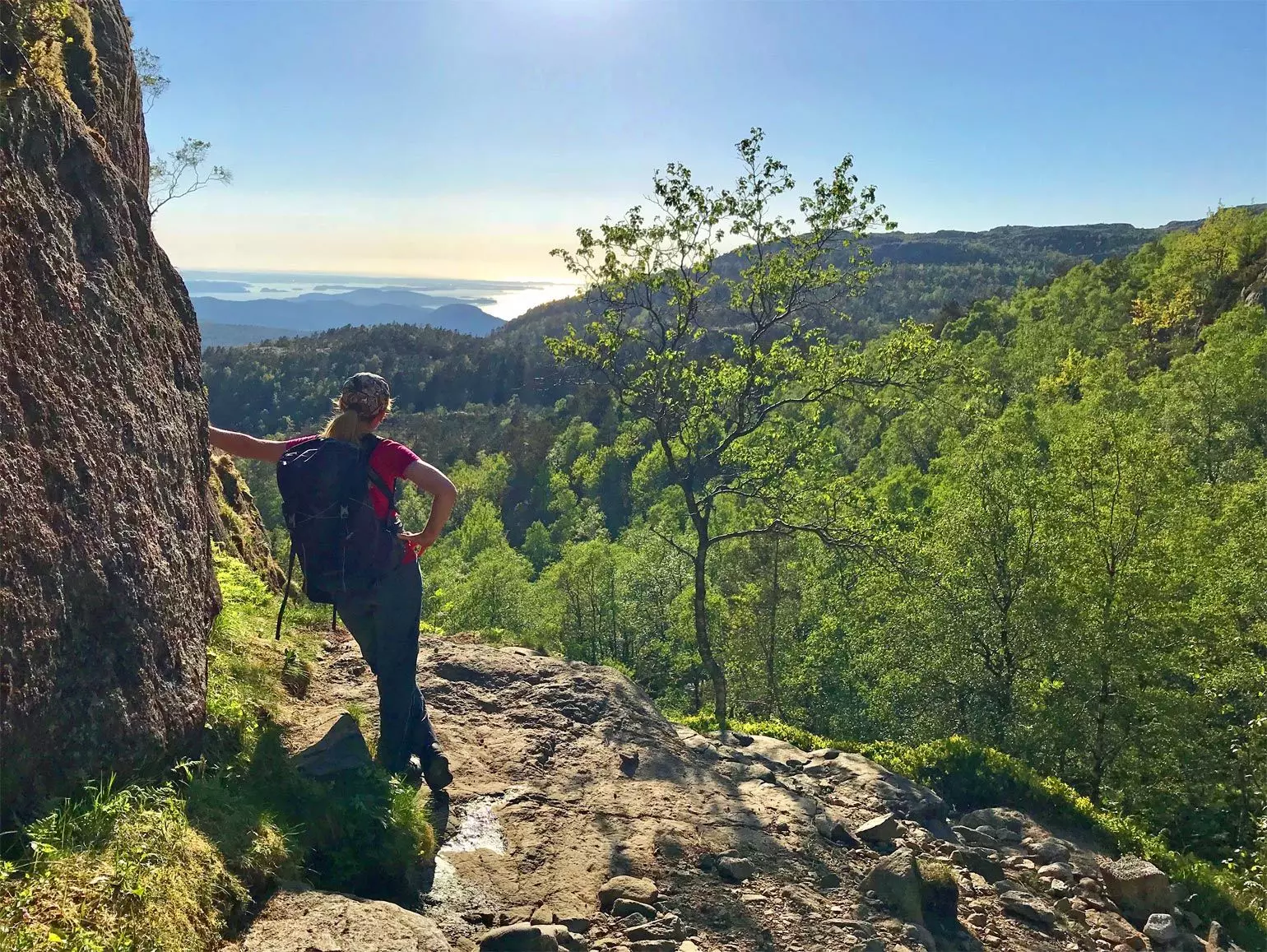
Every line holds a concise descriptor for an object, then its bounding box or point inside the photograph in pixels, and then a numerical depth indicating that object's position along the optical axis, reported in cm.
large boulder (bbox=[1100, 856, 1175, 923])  741
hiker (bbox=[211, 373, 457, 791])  500
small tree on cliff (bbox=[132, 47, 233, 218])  1548
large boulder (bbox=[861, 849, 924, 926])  561
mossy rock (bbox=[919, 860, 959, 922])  592
